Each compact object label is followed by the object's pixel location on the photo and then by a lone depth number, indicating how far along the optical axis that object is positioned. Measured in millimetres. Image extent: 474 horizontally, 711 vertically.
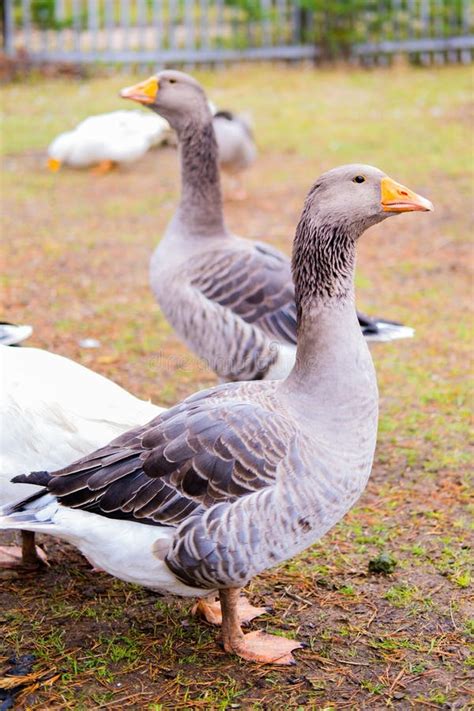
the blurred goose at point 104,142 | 10055
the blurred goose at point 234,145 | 8750
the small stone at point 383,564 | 3637
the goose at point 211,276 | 4453
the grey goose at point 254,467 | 2857
